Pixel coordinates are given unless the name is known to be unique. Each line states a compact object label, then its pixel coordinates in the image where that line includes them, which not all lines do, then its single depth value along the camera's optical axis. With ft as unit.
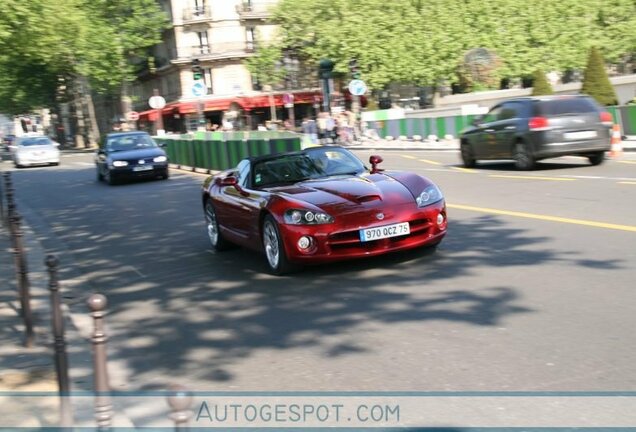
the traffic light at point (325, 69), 122.74
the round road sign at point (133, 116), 173.43
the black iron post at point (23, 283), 20.07
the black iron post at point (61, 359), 13.82
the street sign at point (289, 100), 143.43
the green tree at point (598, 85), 100.53
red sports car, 24.54
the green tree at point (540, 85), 114.32
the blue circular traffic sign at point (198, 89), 92.79
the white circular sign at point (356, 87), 117.29
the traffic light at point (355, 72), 121.80
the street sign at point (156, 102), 135.64
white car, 121.60
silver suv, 52.49
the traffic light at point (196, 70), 99.31
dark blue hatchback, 73.87
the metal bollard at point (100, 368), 12.41
